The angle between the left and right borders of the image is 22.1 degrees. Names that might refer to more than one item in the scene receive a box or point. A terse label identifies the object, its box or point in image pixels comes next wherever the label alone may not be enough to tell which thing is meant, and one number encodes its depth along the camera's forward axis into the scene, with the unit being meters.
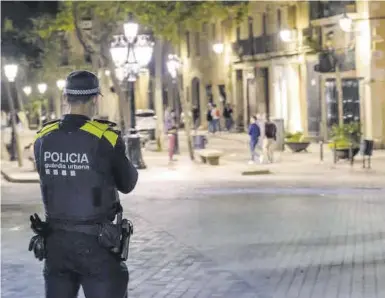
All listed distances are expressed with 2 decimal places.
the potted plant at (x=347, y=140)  27.36
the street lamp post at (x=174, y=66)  35.19
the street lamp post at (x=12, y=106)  31.72
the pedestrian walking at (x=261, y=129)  29.89
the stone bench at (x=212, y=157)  29.62
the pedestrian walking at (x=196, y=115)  57.71
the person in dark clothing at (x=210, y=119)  51.93
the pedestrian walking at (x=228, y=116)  51.92
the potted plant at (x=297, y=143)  33.75
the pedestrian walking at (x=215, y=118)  51.50
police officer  5.11
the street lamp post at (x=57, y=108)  66.34
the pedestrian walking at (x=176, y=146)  33.18
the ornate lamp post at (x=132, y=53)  28.53
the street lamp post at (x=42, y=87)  60.83
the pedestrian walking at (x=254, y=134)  29.34
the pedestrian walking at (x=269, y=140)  29.48
